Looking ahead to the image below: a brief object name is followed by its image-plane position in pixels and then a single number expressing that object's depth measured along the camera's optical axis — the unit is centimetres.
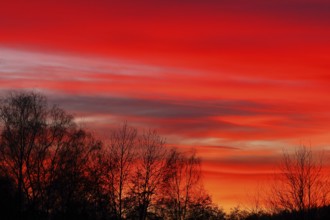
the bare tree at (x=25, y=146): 7919
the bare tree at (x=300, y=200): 5798
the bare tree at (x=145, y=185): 7962
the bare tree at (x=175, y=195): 8619
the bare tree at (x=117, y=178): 8106
